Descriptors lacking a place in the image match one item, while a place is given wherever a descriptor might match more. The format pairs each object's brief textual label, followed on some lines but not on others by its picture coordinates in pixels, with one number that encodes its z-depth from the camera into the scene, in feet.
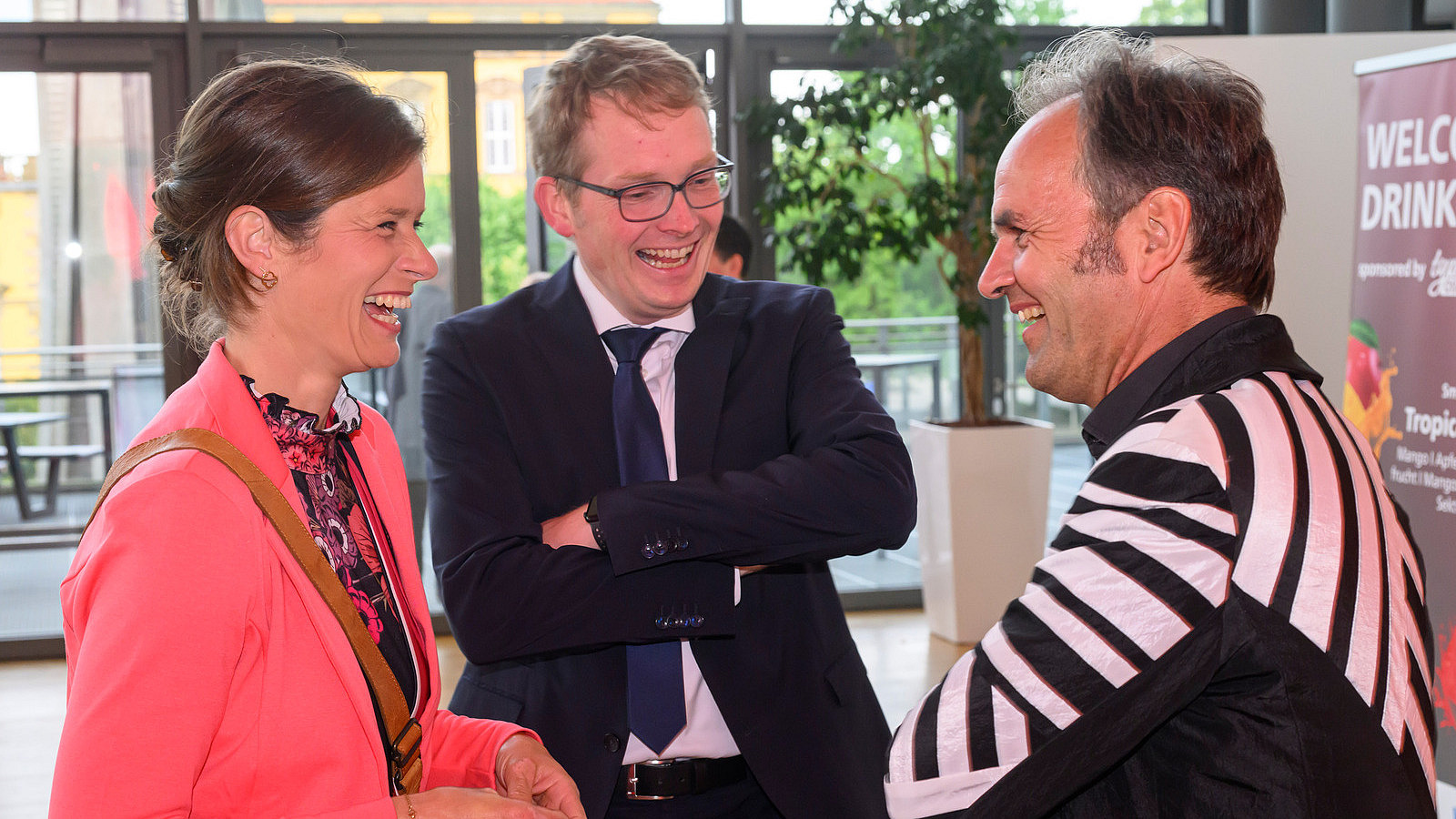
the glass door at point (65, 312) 17.90
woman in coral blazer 3.23
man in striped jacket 3.13
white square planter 17.24
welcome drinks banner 10.09
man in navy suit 5.13
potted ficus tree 17.08
